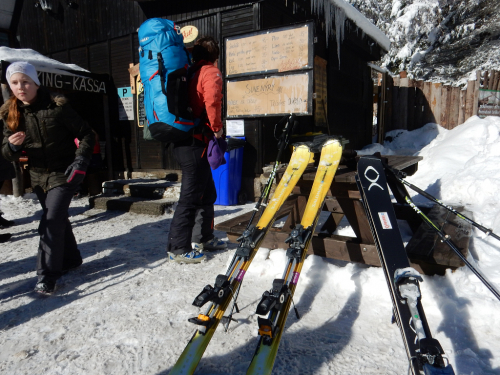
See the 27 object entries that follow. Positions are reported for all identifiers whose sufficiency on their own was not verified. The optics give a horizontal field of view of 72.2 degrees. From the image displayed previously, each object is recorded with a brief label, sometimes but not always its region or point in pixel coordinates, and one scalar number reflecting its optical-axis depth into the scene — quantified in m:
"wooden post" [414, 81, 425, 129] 10.55
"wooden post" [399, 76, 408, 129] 10.70
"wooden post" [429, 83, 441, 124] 10.20
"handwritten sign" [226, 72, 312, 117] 6.00
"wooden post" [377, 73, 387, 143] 10.72
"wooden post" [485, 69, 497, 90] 9.90
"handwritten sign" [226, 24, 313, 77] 5.87
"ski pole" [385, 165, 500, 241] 2.78
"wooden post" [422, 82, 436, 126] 10.38
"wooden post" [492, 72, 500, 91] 9.90
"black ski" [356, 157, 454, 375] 1.42
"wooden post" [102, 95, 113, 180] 8.31
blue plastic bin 6.27
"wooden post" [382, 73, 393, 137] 10.73
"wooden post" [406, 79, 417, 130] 10.64
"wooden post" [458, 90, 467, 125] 9.95
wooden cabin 6.56
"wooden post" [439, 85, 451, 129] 10.09
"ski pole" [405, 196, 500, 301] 1.89
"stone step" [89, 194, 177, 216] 5.84
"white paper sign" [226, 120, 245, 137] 6.66
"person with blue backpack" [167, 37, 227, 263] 3.07
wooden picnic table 2.42
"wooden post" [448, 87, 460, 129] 10.03
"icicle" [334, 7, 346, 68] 7.70
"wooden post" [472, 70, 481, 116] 9.61
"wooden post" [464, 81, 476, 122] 9.72
